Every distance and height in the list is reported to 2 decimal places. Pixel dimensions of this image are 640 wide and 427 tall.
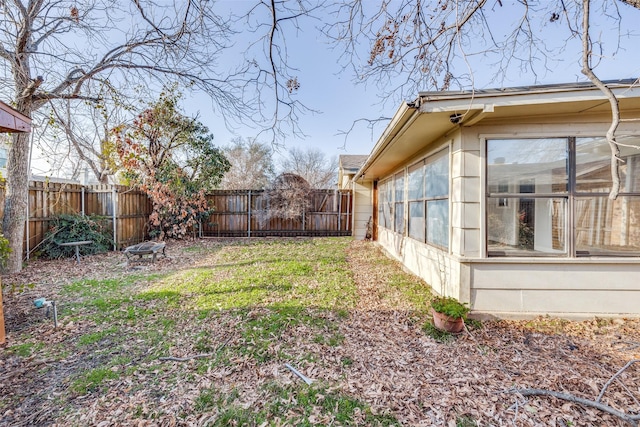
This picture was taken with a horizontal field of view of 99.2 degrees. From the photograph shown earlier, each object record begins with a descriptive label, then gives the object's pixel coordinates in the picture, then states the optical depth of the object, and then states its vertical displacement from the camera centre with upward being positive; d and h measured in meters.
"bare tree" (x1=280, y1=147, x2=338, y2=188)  23.11 +3.72
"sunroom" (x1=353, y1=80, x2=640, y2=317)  3.40 -0.03
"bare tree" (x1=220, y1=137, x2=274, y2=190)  20.61 +3.16
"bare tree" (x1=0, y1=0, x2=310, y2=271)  3.31 +2.45
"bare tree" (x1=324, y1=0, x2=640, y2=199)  3.19 +2.22
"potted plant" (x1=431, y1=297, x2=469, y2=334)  3.13 -1.21
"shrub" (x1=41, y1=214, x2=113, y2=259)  6.78 -0.67
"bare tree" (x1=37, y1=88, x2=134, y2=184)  5.40 +1.83
